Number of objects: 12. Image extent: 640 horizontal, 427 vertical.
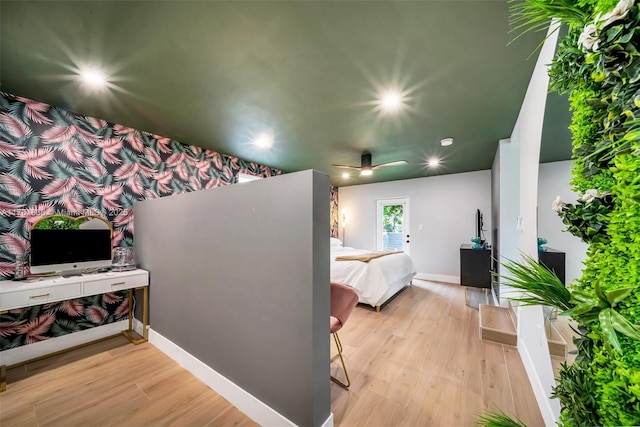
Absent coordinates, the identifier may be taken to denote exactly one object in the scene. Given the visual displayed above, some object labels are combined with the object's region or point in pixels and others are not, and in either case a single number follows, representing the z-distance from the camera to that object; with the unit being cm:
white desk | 190
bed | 344
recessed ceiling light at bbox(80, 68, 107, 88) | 184
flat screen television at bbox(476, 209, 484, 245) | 484
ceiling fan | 378
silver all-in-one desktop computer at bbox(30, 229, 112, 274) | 228
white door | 602
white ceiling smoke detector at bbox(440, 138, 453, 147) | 324
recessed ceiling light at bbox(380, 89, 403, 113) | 212
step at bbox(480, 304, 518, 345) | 250
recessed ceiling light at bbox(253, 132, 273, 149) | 308
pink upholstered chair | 182
